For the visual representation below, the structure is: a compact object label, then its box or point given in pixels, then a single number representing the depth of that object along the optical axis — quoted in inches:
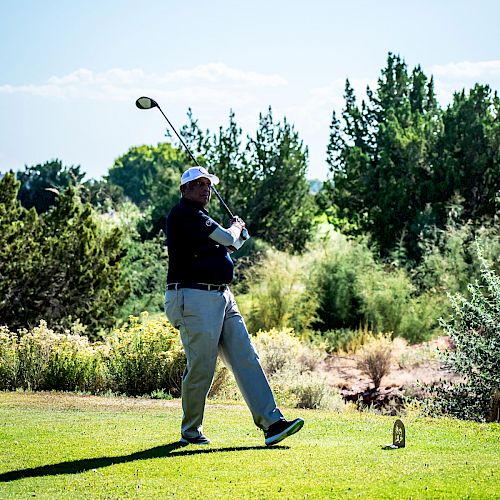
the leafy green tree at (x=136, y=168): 3799.2
